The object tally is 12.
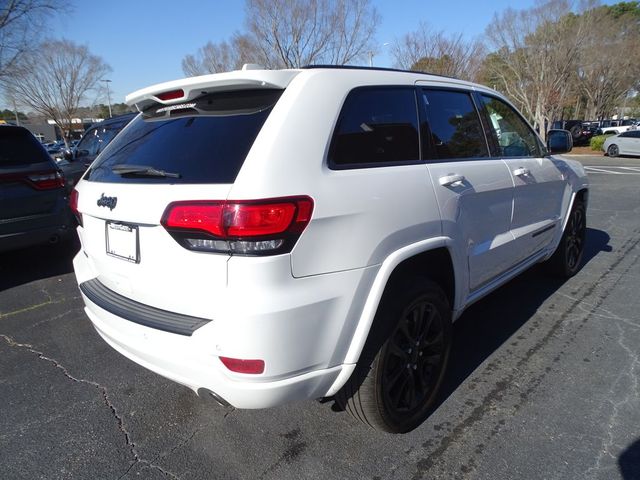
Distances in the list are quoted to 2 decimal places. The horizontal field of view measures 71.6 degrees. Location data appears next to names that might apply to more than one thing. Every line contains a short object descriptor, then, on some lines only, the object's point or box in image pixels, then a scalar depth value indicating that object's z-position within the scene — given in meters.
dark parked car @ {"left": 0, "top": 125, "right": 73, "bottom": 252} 4.60
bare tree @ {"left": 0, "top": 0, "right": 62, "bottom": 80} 13.09
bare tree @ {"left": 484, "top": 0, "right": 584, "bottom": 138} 21.11
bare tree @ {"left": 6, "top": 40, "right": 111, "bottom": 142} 31.30
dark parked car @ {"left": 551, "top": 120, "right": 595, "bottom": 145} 29.03
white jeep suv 1.74
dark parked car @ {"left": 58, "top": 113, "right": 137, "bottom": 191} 7.46
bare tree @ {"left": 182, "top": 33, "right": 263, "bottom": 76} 20.33
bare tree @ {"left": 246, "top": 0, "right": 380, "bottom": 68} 18.84
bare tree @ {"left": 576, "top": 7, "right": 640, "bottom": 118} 24.42
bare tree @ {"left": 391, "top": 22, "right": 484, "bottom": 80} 20.53
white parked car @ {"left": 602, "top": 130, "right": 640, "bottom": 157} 20.58
